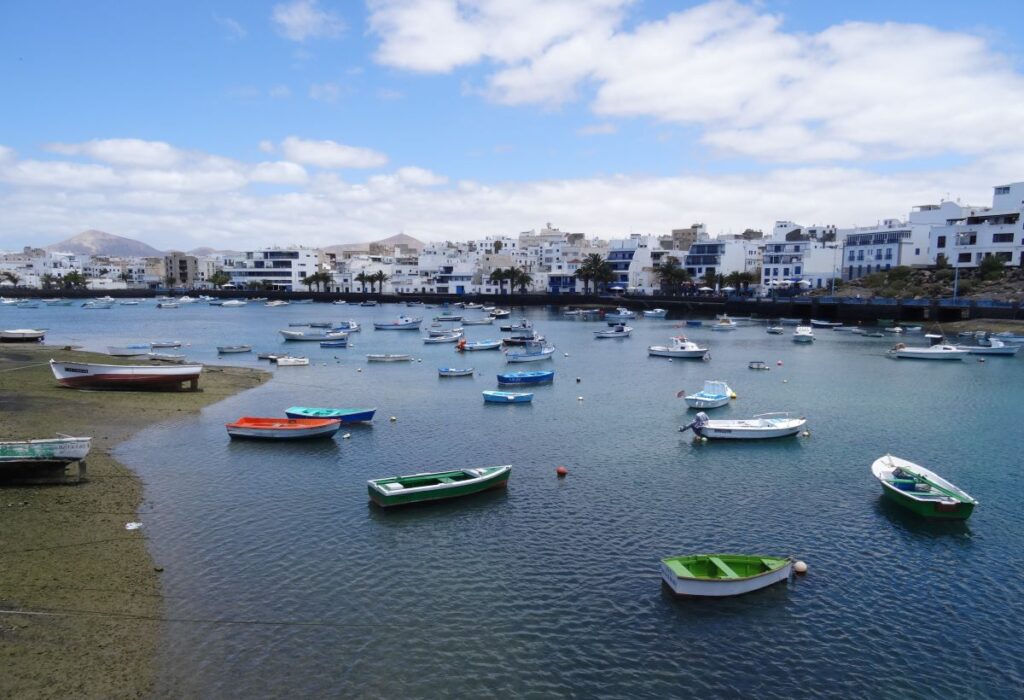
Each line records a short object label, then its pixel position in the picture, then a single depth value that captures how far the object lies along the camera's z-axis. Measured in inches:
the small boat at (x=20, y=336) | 2869.1
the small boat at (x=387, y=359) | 2672.2
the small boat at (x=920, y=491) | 949.2
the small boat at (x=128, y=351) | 2655.0
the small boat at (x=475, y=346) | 3063.5
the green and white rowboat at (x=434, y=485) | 977.5
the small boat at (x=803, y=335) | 3498.5
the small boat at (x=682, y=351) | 2783.0
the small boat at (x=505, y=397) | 1786.4
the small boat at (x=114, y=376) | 1733.5
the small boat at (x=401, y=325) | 4237.2
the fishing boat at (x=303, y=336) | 3361.2
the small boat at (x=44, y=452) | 931.3
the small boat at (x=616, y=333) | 3708.2
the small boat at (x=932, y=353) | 2760.8
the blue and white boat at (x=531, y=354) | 2635.3
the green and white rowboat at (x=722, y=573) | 730.2
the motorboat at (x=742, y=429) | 1396.4
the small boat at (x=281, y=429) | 1325.0
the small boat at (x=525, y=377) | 2116.1
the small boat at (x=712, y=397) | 1737.2
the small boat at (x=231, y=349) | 2901.1
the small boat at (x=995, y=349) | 2856.8
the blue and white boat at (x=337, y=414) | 1471.5
